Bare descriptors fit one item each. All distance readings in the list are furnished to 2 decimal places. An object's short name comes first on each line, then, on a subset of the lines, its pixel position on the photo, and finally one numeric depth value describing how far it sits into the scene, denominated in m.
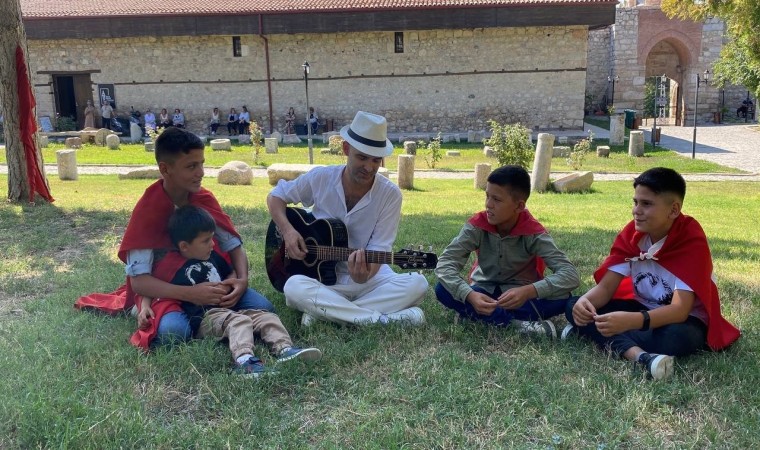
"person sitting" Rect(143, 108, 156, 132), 26.45
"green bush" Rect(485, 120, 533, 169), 13.90
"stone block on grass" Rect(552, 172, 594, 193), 13.04
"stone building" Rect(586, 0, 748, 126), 33.41
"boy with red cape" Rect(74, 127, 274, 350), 3.73
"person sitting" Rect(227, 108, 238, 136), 26.83
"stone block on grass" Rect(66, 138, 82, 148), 22.84
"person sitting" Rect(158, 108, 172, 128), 26.55
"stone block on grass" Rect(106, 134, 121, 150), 22.68
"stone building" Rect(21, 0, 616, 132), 25.31
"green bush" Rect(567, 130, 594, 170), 17.77
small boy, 3.64
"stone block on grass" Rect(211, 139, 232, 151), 22.16
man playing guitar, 4.01
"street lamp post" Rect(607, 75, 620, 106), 34.06
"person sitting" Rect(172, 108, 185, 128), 26.70
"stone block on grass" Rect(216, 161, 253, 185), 14.00
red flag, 8.95
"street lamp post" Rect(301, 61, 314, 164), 18.32
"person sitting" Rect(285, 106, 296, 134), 26.66
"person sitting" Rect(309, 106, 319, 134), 26.55
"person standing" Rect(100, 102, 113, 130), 26.73
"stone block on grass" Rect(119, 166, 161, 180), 14.27
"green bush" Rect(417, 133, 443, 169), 18.36
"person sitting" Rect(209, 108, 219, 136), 26.77
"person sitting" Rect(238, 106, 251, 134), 26.61
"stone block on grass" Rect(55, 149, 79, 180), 14.08
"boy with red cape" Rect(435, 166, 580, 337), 3.84
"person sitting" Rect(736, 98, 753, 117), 34.31
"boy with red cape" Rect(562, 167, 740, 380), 3.44
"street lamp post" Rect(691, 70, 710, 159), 31.48
